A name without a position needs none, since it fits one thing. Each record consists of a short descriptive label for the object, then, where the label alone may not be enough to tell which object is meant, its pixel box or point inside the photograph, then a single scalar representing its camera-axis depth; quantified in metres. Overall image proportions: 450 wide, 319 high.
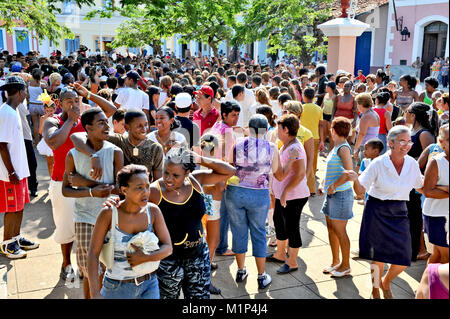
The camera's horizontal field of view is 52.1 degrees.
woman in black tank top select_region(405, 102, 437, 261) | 5.27
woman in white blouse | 4.30
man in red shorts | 5.25
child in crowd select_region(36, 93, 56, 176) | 5.47
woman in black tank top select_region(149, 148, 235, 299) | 3.45
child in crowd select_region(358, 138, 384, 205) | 5.33
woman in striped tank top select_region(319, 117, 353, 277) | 4.98
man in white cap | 5.57
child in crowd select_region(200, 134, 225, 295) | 4.92
